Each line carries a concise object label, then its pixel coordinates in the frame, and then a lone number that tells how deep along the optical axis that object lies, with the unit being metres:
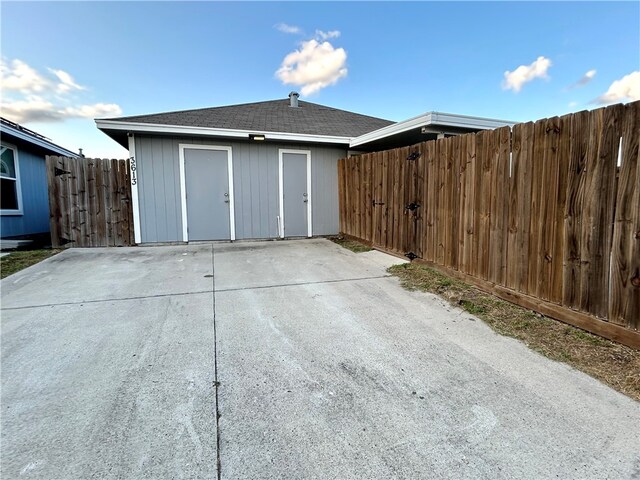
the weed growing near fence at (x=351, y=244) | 6.47
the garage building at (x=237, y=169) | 6.61
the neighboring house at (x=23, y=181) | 7.70
